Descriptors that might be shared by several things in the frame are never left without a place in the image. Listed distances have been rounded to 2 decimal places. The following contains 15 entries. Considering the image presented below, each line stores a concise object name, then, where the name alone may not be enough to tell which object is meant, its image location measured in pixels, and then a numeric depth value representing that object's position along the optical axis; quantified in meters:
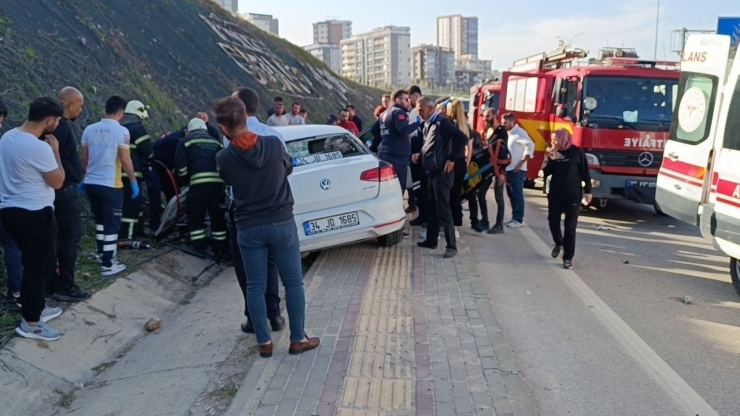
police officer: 8.34
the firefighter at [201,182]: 7.84
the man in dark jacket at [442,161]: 7.59
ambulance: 6.26
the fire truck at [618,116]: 10.73
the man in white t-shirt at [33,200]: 4.93
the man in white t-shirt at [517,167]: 10.08
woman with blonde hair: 7.73
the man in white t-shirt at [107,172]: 6.87
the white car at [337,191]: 7.02
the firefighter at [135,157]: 7.97
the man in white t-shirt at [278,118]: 12.42
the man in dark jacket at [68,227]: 5.88
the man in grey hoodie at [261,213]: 4.30
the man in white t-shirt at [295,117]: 13.24
